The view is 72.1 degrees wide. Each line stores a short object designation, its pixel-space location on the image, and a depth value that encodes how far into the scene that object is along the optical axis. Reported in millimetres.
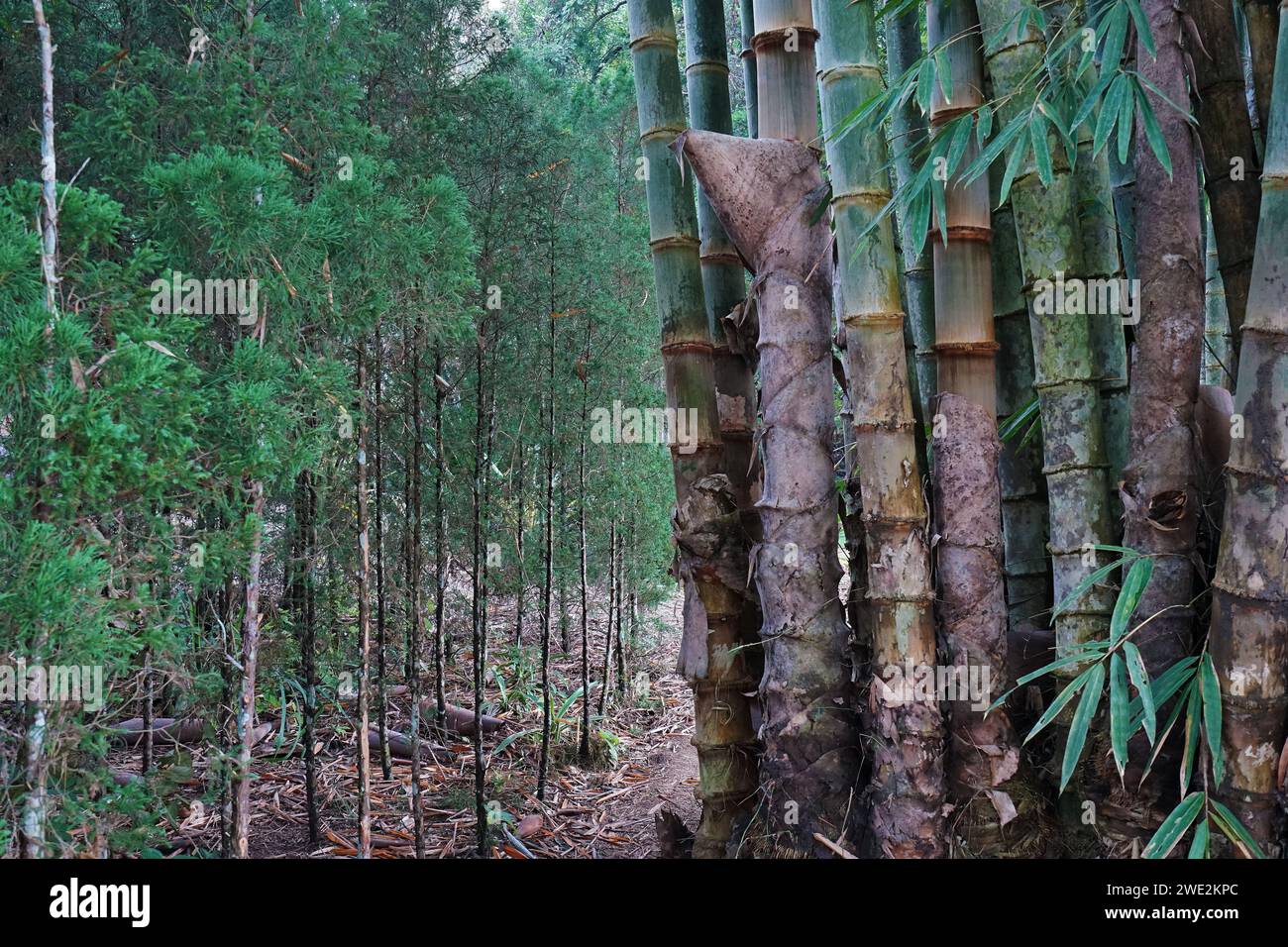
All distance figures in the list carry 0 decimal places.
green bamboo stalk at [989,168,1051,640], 2299
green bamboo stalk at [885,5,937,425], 2439
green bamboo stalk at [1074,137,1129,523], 2098
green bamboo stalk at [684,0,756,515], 2455
